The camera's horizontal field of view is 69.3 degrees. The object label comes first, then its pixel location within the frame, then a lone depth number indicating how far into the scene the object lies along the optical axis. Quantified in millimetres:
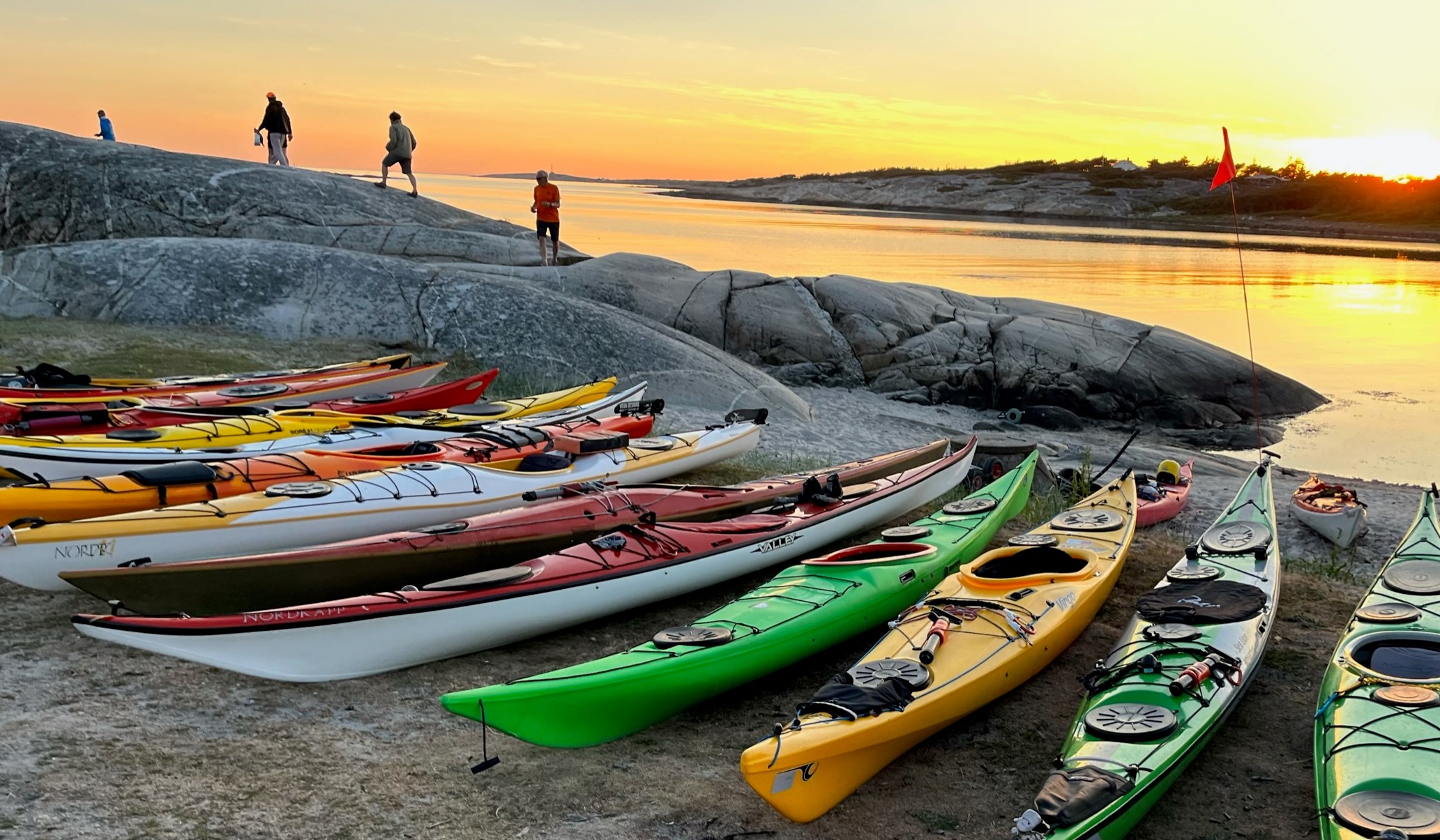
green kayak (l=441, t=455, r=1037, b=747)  4469
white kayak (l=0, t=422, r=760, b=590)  5785
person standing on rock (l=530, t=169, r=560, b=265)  16547
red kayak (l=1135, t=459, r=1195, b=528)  10062
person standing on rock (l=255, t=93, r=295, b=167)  18391
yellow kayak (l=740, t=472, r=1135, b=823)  4102
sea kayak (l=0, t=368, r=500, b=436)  8141
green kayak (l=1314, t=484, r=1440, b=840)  3738
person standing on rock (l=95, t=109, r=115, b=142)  19766
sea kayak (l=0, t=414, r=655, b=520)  6387
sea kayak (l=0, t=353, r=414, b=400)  9242
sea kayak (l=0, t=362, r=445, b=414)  9312
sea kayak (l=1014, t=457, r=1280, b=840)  3852
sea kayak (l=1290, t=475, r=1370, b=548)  10211
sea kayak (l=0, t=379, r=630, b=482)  7258
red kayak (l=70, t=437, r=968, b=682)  4945
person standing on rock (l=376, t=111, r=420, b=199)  18297
